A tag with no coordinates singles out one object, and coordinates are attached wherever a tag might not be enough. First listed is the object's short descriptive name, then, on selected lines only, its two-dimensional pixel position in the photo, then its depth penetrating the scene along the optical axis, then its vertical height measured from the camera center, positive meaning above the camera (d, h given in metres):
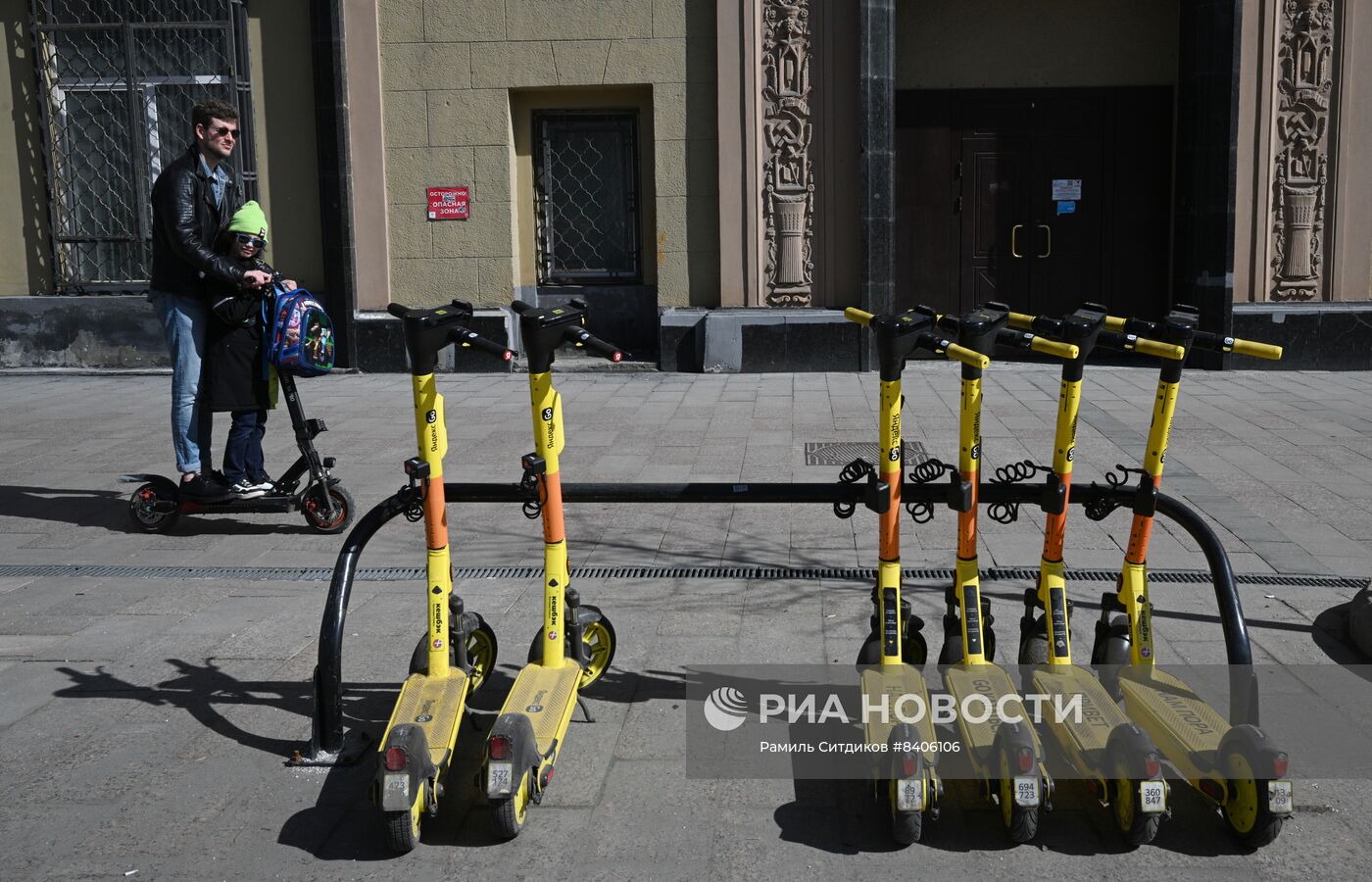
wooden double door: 13.26 +0.56
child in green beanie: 6.96 -0.41
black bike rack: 3.79 -0.78
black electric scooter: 6.97 -1.20
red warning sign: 13.02 +0.62
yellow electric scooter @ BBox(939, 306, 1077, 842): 3.51 -1.25
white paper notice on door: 13.35 +0.66
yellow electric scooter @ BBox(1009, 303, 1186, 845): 3.45 -1.27
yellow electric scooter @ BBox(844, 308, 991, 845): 3.48 -1.18
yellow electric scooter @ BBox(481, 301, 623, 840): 3.59 -1.24
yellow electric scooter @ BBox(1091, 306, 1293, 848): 3.40 -1.29
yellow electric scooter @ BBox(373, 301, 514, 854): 3.67 -1.11
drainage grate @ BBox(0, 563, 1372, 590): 5.91 -1.40
